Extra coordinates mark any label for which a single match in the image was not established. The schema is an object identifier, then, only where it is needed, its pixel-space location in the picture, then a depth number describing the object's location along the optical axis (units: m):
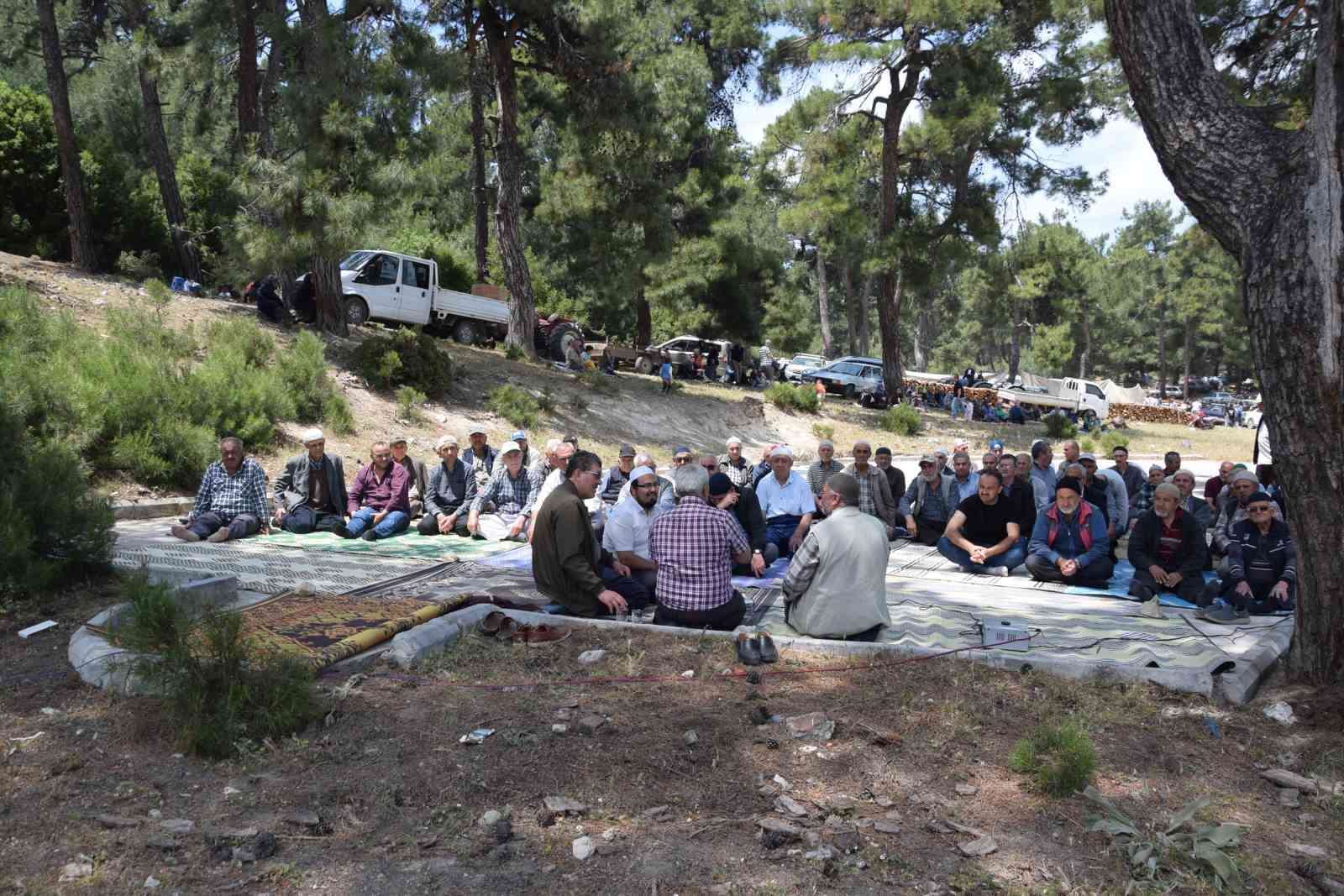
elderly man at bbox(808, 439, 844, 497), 10.04
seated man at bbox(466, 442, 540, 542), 9.83
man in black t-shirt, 8.70
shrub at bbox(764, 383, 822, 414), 23.12
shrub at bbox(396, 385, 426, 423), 14.62
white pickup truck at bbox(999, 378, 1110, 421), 37.00
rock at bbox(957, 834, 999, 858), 3.65
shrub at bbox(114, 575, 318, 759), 4.41
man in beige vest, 6.00
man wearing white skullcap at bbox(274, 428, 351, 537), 9.76
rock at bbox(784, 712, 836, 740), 4.70
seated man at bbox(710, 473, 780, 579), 8.52
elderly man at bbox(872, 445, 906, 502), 10.33
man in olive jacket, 6.23
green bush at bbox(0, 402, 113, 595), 6.49
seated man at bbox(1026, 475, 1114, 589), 8.14
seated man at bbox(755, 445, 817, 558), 9.29
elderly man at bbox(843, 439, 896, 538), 9.91
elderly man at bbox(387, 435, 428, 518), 10.34
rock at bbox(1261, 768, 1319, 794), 4.30
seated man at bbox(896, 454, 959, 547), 10.21
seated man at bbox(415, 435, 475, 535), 10.00
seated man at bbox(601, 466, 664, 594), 7.07
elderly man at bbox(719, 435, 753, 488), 10.27
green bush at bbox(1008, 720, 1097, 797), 4.06
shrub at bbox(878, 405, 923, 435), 23.81
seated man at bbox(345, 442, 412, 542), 9.90
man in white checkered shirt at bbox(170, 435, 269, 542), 9.21
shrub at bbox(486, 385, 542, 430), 16.11
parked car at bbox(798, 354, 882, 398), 33.31
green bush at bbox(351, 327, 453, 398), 15.28
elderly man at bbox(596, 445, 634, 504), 9.80
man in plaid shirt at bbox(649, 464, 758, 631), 6.03
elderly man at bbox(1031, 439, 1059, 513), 9.99
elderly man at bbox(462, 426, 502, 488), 10.55
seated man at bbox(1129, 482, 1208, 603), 7.70
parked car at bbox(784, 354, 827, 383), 37.96
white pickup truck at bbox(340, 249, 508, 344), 20.39
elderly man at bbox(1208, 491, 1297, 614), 7.20
